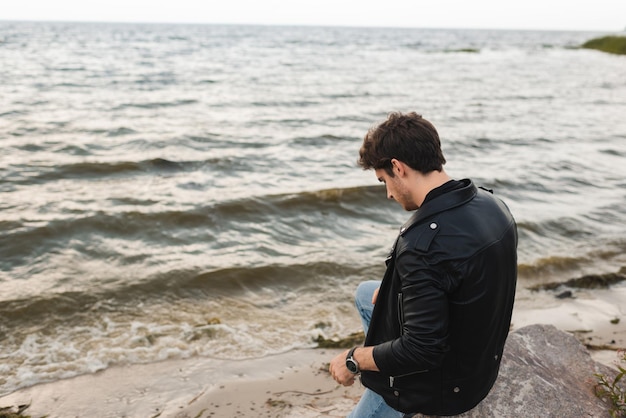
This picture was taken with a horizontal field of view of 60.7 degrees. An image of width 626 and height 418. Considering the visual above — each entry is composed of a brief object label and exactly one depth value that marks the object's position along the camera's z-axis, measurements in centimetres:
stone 347
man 243
